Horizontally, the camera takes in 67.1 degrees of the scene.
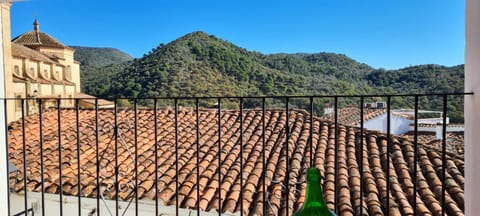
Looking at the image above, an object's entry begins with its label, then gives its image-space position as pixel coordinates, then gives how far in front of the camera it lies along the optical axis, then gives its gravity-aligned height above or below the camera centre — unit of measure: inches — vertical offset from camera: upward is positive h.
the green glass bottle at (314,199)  34.6 -9.7
